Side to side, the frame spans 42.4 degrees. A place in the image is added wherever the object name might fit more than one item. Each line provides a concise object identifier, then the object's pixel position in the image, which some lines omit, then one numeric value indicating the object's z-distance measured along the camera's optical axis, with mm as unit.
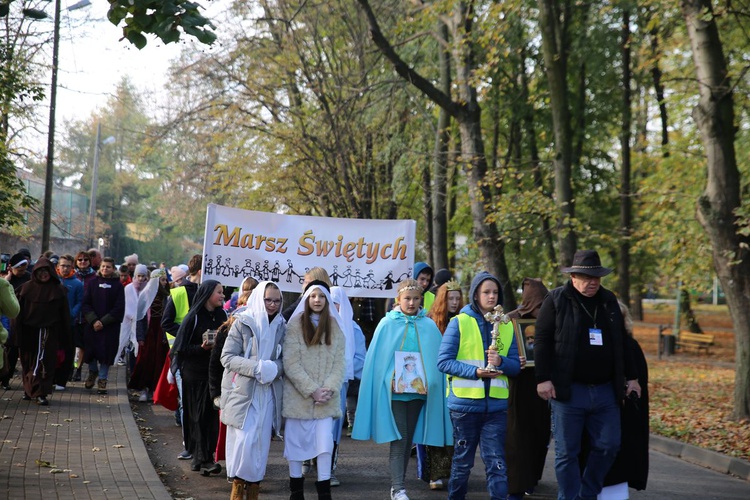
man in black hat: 6934
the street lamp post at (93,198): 33281
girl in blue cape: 8008
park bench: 31234
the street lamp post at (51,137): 20422
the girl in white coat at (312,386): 7414
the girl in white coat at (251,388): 7293
